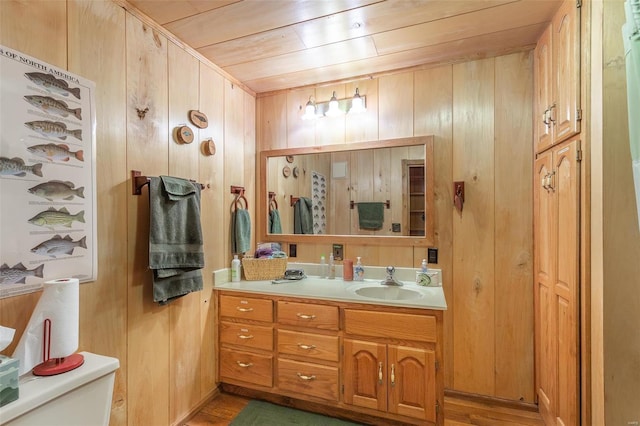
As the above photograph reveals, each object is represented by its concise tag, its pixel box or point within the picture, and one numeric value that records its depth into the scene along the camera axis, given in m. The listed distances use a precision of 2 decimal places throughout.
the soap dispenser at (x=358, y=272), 2.23
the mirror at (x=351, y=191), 2.19
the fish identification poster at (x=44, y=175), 1.07
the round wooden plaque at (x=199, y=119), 1.92
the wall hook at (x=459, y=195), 2.08
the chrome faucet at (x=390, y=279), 2.10
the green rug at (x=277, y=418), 1.85
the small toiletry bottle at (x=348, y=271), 2.24
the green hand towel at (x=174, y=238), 1.57
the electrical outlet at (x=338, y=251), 2.38
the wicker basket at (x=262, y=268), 2.25
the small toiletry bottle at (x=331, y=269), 2.34
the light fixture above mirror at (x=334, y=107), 2.26
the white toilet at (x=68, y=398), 0.91
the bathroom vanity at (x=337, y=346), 1.67
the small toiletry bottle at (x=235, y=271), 2.24
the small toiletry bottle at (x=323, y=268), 2.39
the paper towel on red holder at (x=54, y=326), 1.02
